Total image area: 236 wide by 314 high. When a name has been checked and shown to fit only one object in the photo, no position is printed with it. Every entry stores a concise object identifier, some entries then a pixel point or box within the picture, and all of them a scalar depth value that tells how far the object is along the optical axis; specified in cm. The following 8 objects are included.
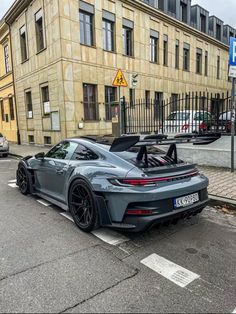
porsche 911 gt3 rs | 320
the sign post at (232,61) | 607
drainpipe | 1934
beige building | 1355
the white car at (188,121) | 848
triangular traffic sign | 762
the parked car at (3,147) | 1318
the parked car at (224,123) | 825
